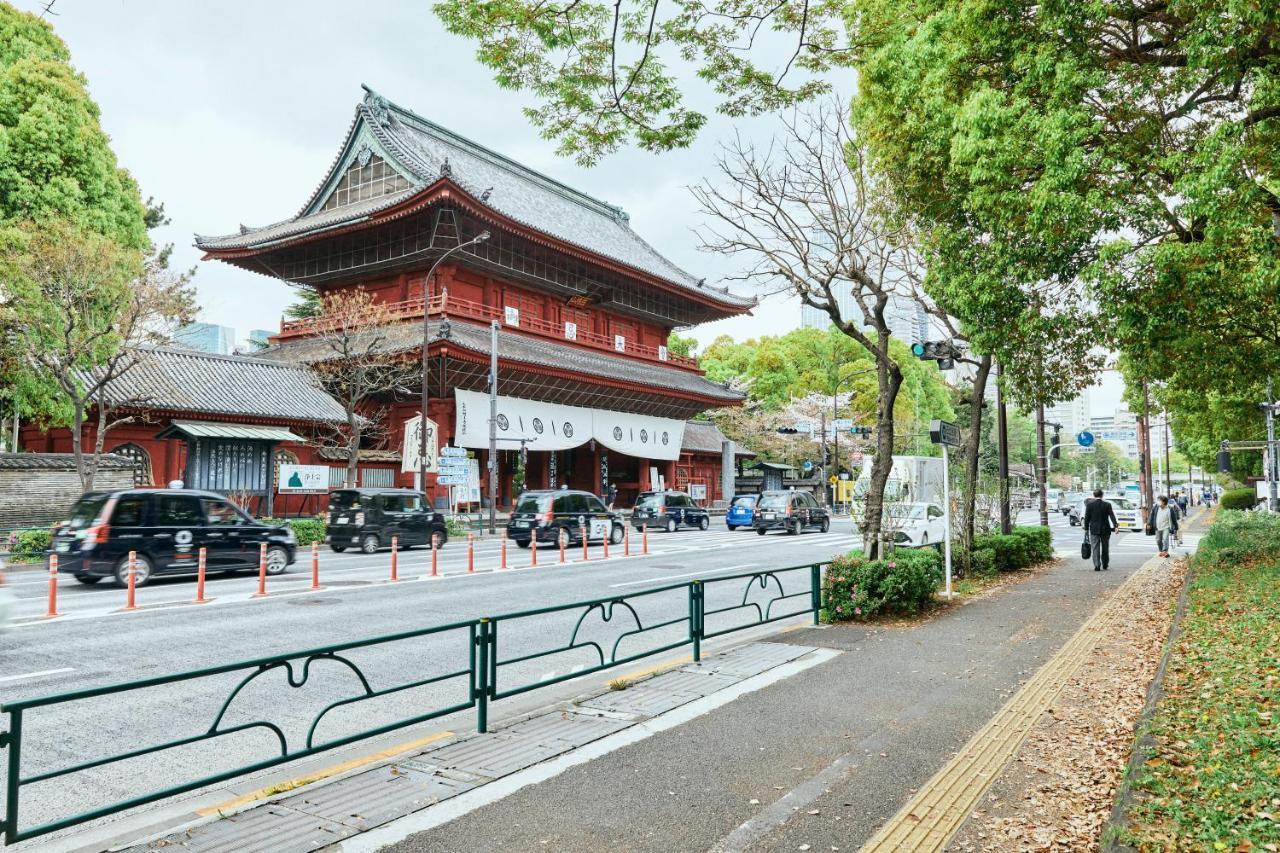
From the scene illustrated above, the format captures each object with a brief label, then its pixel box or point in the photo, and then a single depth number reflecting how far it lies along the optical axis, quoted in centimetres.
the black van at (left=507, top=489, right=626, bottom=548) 2350
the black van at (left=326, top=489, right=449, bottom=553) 2172
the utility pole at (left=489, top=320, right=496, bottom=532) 2798
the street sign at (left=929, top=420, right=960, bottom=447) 1143
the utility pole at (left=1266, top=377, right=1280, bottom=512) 2902
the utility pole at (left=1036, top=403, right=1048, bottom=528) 2417
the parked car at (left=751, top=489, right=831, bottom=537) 3083
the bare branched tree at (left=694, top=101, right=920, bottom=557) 1249
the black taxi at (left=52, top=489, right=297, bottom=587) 1427
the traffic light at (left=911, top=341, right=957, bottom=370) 1333
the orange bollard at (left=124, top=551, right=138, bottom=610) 1194
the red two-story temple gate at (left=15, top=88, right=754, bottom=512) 3011
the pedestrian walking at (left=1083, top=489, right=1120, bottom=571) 1778
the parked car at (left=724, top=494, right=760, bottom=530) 3256
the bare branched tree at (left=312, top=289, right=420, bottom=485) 2778
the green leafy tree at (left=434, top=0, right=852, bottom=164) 639
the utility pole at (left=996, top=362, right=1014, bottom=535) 1694
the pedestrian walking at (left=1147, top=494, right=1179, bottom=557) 2161
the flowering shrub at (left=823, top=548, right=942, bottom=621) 1027
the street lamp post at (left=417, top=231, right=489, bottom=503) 2625
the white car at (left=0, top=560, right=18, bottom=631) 768
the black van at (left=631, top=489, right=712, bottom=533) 3291
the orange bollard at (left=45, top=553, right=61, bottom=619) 1123
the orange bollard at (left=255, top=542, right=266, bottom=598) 1368
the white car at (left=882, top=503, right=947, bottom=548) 2252
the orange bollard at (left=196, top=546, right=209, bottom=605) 1288
